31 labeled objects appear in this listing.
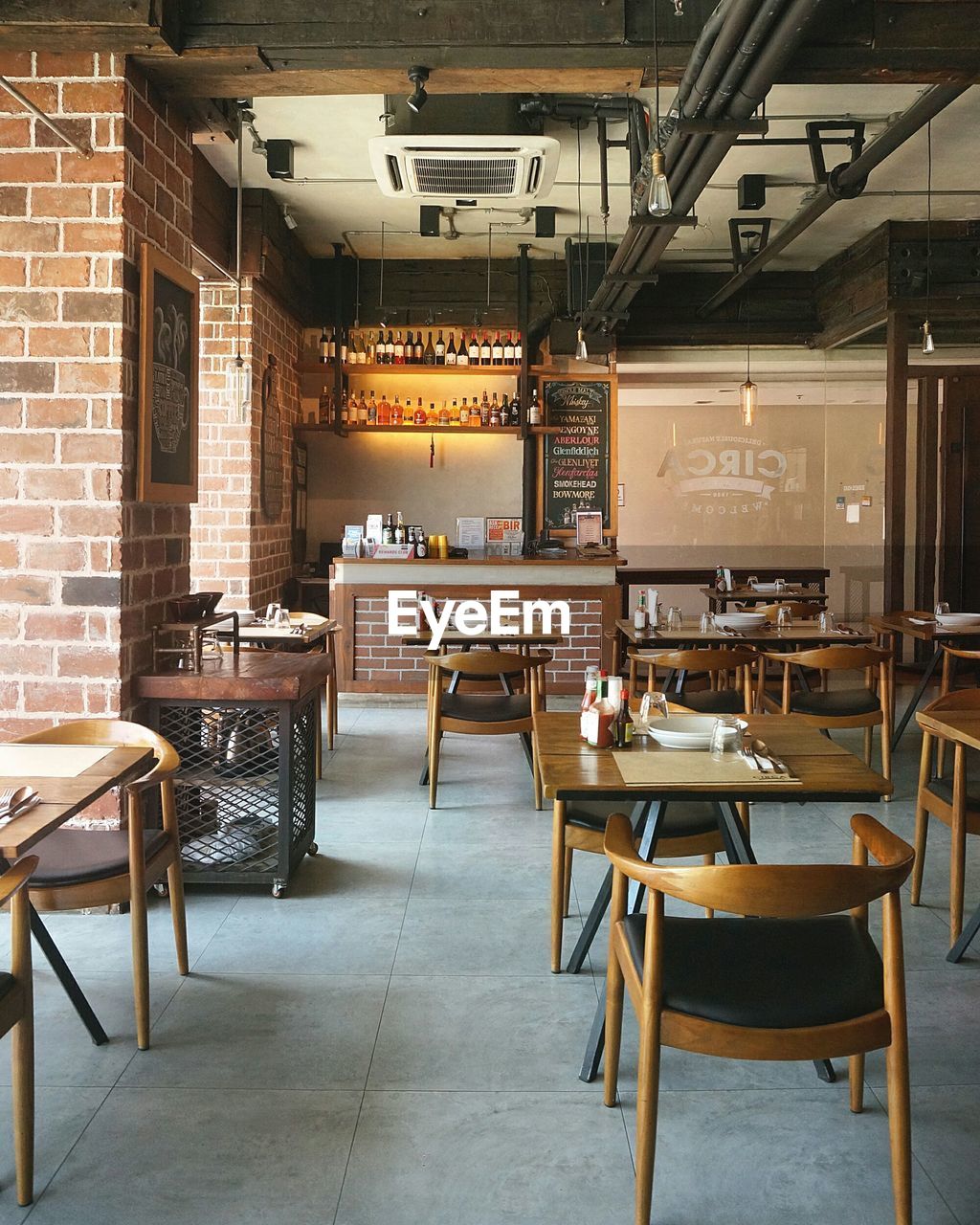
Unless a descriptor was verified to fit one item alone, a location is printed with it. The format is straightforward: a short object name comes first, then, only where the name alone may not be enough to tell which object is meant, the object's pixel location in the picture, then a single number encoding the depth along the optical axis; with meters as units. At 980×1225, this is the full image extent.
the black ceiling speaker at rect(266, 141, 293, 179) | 6.02
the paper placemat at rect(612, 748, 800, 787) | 2.44
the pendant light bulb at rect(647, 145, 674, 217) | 3.30
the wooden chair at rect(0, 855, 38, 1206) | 1.99
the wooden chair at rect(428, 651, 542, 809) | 4.73
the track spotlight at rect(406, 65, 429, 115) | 3.71
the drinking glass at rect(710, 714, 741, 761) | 2.71
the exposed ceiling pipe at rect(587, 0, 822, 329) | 3.01
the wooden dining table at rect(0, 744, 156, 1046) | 2.03
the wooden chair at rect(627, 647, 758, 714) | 4.83
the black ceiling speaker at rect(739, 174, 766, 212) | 6.61
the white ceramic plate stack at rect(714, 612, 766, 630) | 5.79
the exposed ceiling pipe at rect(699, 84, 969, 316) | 4.82
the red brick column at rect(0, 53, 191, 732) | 3.55
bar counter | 7.47
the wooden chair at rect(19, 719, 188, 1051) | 2.61
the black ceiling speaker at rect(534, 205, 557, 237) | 7.46
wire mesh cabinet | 3.75
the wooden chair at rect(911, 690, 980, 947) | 3.24
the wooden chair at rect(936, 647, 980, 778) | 4.77
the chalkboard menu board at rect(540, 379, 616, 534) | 9.14
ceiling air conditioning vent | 5.04
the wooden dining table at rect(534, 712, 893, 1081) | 2.39
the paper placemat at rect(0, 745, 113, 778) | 2.48
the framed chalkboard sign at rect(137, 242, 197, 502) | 3.72
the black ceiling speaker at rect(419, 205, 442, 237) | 7.27
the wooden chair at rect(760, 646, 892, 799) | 4.98
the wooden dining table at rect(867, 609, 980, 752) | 5.73
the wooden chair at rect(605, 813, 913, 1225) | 1.79
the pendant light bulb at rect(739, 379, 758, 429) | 8.72
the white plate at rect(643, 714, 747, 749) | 2.79
